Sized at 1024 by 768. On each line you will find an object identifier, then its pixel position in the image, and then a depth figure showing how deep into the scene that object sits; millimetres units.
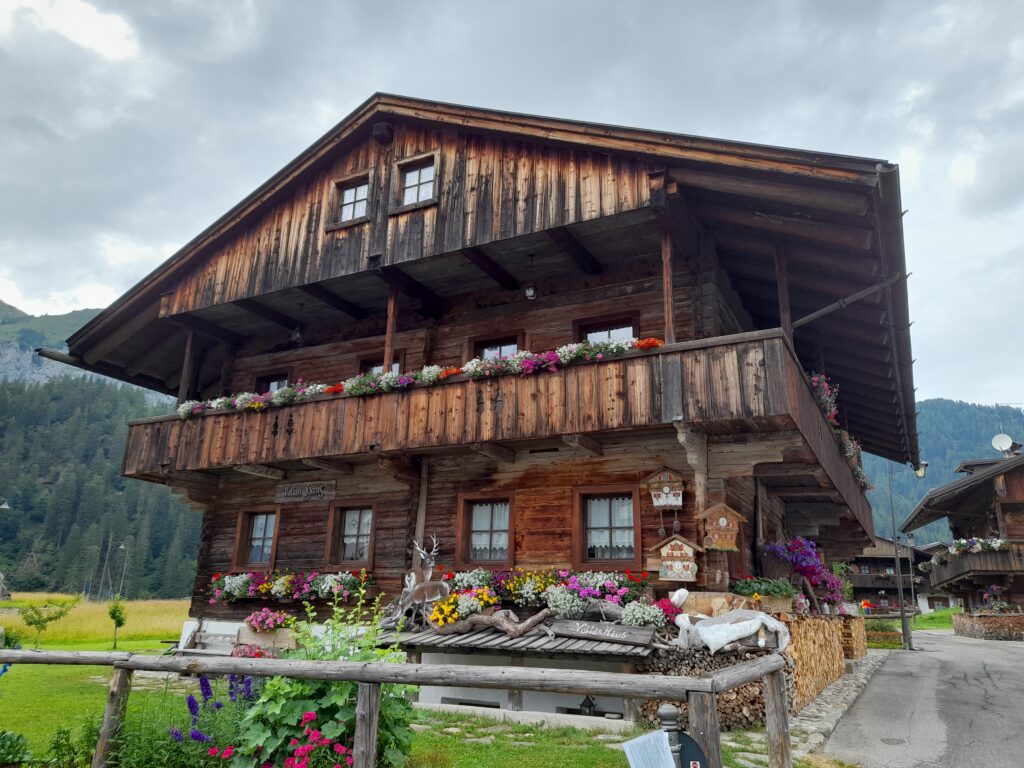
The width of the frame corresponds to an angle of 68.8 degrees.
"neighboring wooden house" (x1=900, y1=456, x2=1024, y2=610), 32375
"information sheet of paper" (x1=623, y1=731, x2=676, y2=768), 3951
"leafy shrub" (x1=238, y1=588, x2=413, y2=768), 5934
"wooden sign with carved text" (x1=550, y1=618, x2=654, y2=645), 10109
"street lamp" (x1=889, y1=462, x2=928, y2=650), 26359
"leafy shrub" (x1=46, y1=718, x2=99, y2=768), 6878
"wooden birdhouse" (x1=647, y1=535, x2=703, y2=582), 11148
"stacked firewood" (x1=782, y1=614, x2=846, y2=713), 11109
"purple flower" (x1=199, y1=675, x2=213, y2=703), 6859
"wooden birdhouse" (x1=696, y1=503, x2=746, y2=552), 10930
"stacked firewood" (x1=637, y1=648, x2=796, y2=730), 9508
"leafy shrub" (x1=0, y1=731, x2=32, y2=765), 6996
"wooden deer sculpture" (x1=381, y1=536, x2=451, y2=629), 12414
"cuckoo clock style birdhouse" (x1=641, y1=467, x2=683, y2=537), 11688
